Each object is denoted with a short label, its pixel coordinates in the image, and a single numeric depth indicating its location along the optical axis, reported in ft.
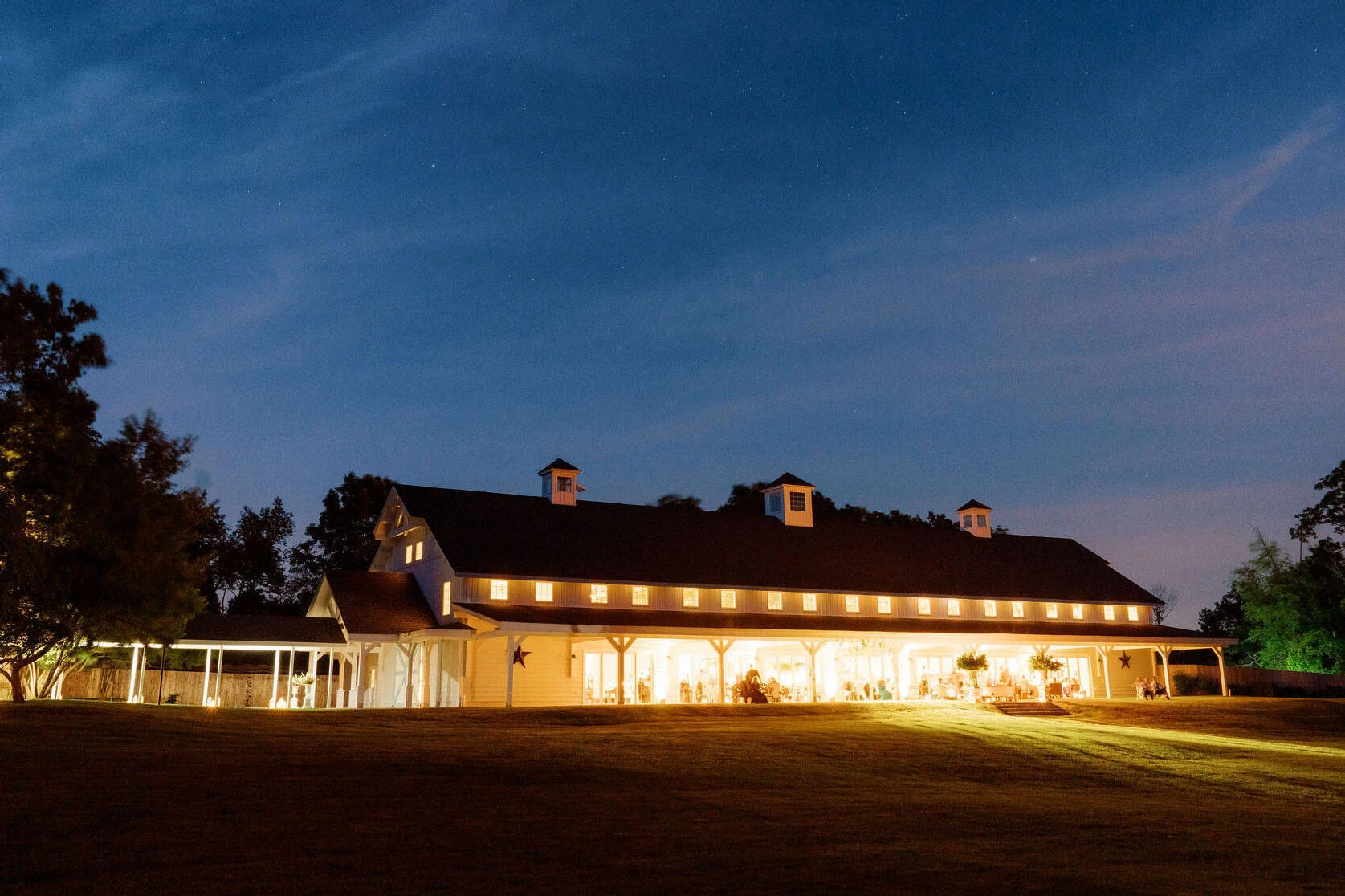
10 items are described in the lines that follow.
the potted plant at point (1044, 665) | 123.34
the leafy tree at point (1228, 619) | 238.50
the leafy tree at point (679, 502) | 223.08
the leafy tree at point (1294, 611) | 172.35
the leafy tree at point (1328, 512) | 205.16
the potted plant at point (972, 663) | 117.91
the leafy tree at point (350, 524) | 199.93
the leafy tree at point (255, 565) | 205.77
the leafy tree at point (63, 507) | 77.36
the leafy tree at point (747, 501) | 207.72
